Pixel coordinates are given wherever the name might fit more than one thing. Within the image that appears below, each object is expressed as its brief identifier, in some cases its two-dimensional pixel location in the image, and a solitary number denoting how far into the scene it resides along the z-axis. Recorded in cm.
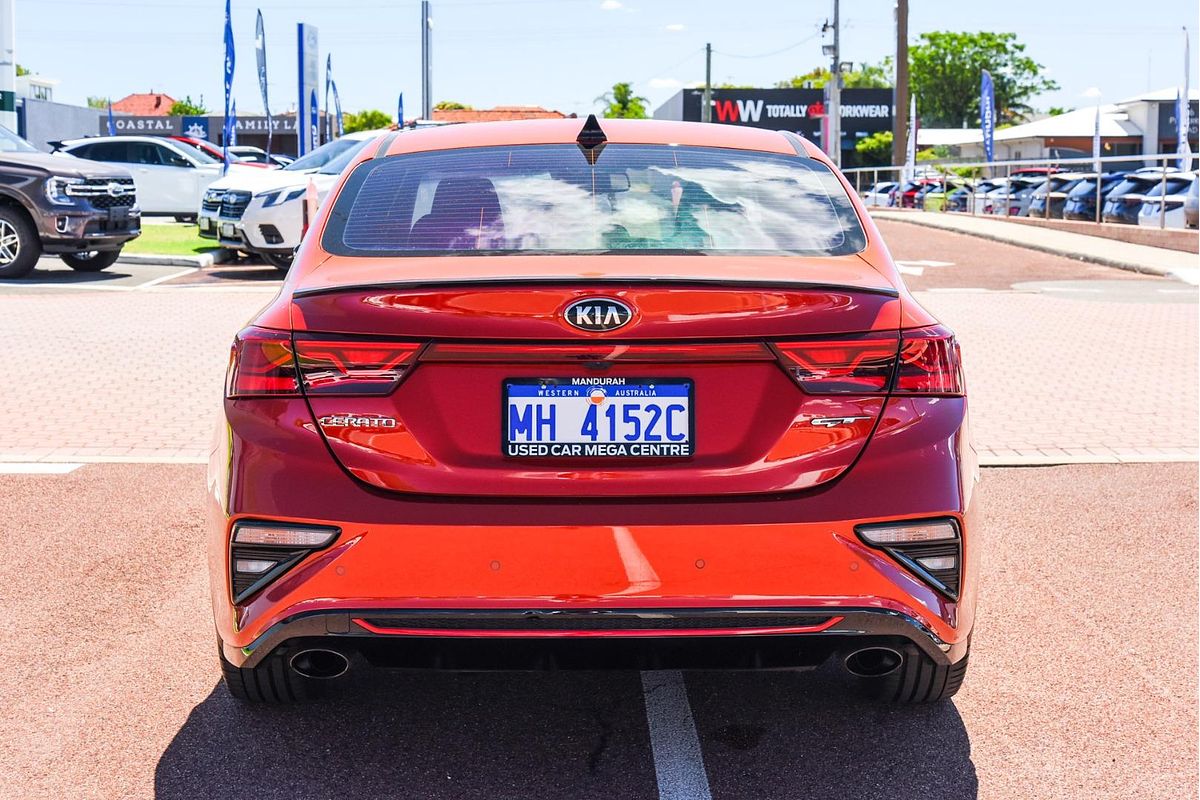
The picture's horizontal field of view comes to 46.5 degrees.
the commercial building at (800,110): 7738
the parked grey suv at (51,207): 1605
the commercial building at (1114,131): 7075
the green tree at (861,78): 12488
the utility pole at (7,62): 2236
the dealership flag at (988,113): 4400
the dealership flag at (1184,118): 3608
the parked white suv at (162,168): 2553
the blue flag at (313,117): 2869
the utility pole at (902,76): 4850
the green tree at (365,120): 10794
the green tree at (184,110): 11951
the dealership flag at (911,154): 4571
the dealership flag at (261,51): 3081
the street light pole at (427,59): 4112
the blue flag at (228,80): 2484
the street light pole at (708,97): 7474
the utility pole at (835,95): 4969
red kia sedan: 313
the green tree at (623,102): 9300
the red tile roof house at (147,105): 12388
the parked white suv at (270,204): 1686
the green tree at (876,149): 7725
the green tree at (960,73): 11538
